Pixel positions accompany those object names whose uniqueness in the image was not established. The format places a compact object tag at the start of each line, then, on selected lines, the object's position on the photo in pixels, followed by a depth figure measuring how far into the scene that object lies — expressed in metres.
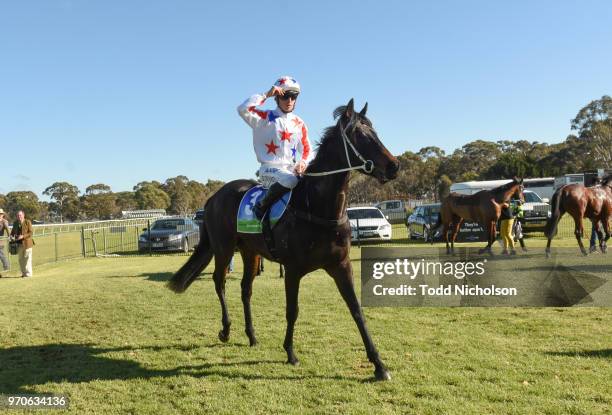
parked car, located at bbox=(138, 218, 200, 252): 20.92
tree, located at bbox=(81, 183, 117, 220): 105.94
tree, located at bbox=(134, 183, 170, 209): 111.62
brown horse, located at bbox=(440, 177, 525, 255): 14.36
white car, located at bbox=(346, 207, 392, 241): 20.67
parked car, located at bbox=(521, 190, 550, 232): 20.77
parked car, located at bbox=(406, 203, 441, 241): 21.30
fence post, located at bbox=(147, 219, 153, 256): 20.88
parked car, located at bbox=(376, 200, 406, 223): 39.57
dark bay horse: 4.51
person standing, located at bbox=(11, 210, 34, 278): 14.21
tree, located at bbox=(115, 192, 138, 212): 112.69
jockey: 5.02
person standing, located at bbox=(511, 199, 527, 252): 14.93
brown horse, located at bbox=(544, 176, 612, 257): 13.15
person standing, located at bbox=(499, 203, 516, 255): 14.16
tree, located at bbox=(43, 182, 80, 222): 107.18
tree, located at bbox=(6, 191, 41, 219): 103.75
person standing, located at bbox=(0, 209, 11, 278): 15.33
